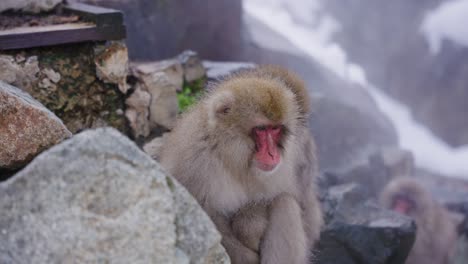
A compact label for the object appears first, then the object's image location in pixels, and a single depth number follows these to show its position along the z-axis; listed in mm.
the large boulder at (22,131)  1856
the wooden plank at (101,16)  3002
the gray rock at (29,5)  3070
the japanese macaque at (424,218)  4637
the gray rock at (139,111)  3412
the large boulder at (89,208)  1288
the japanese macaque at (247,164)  2094
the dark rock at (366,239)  3336
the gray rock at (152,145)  3335
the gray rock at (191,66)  4125
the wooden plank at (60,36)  2699
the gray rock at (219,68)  4261
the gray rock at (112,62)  3066
